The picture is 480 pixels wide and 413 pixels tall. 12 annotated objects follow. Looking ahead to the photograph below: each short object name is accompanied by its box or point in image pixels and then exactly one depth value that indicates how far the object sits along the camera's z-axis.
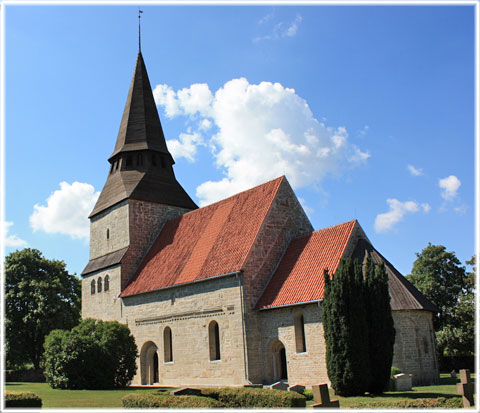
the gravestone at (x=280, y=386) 18.08
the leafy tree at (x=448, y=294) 35.78
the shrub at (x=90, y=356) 22.73
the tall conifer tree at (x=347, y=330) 16.53
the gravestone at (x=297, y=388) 17.28
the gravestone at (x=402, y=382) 17.91
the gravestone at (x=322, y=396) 12.39
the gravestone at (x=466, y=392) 13.29
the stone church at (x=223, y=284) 20.78
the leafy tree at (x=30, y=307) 36.12
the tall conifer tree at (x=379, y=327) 16.83
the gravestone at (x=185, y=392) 14.88
